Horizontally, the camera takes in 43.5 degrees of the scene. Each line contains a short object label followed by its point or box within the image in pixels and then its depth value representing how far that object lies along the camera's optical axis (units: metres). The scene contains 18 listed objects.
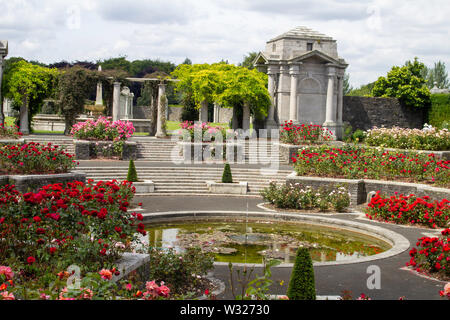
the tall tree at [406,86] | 36.16
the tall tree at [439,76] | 82.26
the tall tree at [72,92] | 30.25
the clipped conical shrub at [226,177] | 18.95
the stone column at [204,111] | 32.25
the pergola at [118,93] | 31.58
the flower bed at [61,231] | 6.68
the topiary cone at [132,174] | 18.06
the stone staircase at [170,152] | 24.77
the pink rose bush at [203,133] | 24.67
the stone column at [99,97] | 35.80
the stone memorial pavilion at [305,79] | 30.22
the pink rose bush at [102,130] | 24.33
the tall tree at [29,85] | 29.42
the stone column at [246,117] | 31.44
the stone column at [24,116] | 29.89
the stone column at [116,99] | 31.98
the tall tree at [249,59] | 64.93
